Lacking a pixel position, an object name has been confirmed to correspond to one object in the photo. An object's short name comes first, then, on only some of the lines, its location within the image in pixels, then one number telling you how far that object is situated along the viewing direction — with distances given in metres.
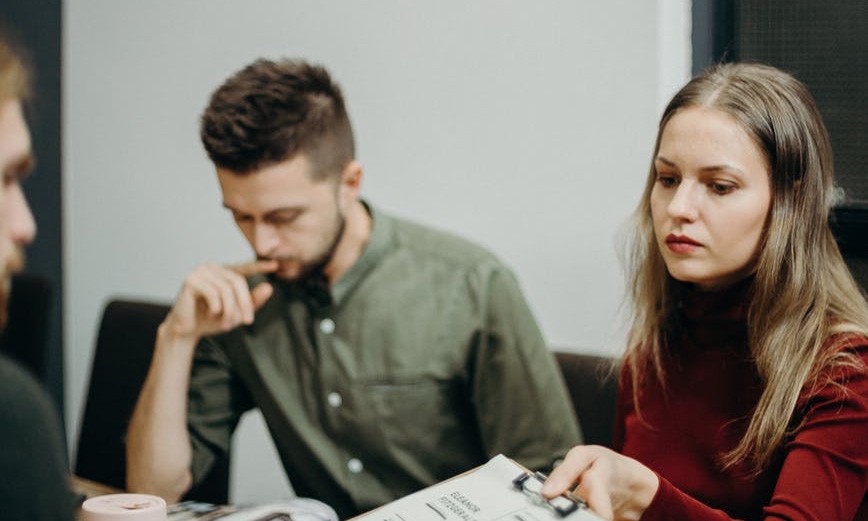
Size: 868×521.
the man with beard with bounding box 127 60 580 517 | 1.59
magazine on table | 1.18
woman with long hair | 1.12
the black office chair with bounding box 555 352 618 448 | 1.64
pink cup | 1.07
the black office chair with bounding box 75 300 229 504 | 2.07
